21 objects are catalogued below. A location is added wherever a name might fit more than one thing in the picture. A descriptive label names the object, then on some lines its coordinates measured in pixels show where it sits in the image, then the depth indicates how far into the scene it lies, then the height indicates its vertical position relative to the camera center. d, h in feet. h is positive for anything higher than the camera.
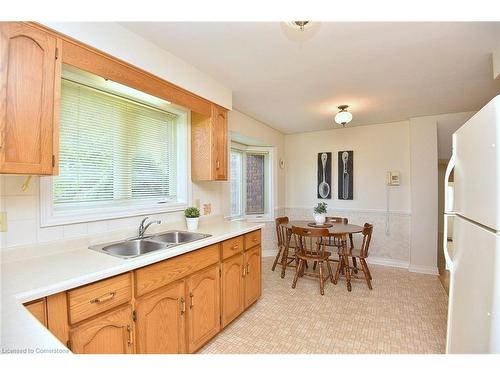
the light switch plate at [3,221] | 4.25 -0.56
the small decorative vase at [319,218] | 11.48 -1.42
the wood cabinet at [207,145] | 8.36 +1.48
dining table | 9.92 -1.79
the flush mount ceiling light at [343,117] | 10.11 +2.89
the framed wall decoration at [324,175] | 14.82 +0.73
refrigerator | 2.87 -0.72
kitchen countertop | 2.35 -1.31
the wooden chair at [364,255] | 10.02 -2.83
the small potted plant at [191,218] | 7.74 -0.94
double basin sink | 5.58 -1.36
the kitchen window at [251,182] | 14.02 +0.36
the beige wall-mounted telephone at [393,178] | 12.99 +0.49
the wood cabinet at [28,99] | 3.70 +1.43
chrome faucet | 6.38 -1.03
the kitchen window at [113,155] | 5.48 +0.92
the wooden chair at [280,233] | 12.04 -2.23
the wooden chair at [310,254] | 9.59 -2.78
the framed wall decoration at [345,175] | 14.21 +0.74
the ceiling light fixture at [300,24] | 4.80 +3.24
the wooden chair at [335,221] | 11.77 -1.73
